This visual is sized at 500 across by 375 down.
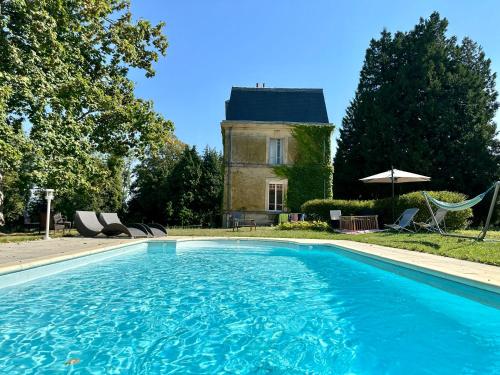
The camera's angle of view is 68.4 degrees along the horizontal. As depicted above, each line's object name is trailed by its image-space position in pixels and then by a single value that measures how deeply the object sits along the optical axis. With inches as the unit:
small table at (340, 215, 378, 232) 568.1
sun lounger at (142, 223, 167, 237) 493.4
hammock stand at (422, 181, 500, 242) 300.6
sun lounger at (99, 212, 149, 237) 473.1
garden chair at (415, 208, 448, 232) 427.8
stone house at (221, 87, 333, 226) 823.1
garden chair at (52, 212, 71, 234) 542.6
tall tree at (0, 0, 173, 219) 385.7
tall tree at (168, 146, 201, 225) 942.4
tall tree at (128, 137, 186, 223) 1011.9
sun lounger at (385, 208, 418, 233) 480.0
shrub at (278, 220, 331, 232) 595.8
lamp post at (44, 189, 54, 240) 428.8
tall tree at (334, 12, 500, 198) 889.5
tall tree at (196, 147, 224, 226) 958.3
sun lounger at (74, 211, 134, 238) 457.5
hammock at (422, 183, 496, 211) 319.3
